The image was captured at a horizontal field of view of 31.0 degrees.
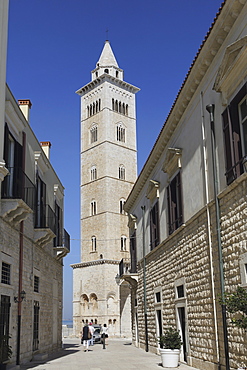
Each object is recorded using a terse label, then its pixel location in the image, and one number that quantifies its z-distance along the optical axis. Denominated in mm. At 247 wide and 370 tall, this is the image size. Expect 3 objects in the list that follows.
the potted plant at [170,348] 13523
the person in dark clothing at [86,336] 23027
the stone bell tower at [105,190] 50500
